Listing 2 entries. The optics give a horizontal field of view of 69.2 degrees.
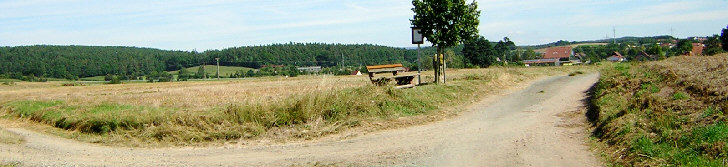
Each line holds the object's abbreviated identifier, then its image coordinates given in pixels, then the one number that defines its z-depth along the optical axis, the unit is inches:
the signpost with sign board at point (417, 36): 699.0
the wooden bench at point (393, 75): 595.8
